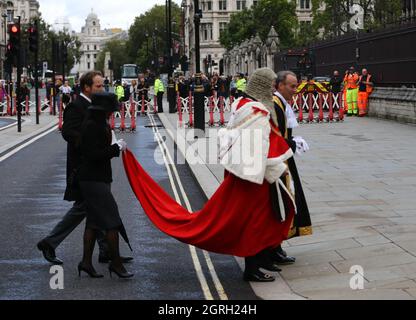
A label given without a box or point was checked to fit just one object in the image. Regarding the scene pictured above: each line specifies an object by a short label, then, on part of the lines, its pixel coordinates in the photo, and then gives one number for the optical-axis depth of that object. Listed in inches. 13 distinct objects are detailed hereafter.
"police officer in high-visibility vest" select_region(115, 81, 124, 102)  1673.2
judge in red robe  291.6
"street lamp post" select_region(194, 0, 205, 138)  951.0
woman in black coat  297.9
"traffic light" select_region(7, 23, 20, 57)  1160.8
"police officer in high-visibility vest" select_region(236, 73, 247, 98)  1595.6
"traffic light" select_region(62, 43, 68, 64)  1989.4
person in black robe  315.9
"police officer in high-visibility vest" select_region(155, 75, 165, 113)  1620.0
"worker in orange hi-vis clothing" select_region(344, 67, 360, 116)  1233.4
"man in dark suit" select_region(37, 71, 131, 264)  313.1
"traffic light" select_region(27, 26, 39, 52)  1291.8
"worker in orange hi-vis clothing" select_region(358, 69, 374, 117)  1199.6
